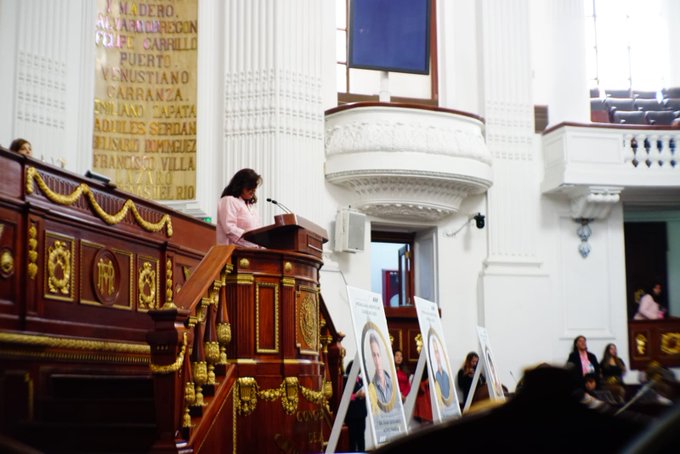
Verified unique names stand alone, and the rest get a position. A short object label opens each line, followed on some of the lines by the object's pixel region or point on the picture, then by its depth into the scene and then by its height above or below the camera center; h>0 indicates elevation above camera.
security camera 13.90 +1.25
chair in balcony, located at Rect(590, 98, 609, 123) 15.42 +3.10
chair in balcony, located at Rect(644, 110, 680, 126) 15.05 +2.91
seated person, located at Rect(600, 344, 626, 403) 13.12 -0.74
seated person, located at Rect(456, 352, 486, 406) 12.52 -0.81
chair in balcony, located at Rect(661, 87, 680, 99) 15.91 +3.47
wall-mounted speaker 12.88 +1.05
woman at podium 7.34 +0.76
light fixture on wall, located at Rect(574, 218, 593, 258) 14.37 +1.08
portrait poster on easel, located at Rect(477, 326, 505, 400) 8.83 -0.50
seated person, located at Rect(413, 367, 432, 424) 11.73 -1.10
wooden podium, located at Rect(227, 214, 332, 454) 6.39 -0.22
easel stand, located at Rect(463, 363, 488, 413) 9.12 -0.73
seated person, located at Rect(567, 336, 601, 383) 12.93 -0.63
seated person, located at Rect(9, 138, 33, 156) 7.50 +1.27
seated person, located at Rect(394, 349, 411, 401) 11.12 -0.74
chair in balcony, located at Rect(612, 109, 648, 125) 15.09 +2.92
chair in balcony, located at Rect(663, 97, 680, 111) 15.53 +3.22
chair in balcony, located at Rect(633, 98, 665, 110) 15.67 +3.24
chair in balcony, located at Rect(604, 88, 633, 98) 16.31 +3.55
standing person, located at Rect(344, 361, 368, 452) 9.62 -1.02
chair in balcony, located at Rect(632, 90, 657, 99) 16.23 +3.51
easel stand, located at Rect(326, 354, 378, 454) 5.93 -0.58
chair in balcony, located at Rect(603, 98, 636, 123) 15.77 +3.27
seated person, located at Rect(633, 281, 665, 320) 14.66 +0.00
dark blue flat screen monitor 13.23 +3.70
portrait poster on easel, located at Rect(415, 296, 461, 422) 6.81 -0.38
